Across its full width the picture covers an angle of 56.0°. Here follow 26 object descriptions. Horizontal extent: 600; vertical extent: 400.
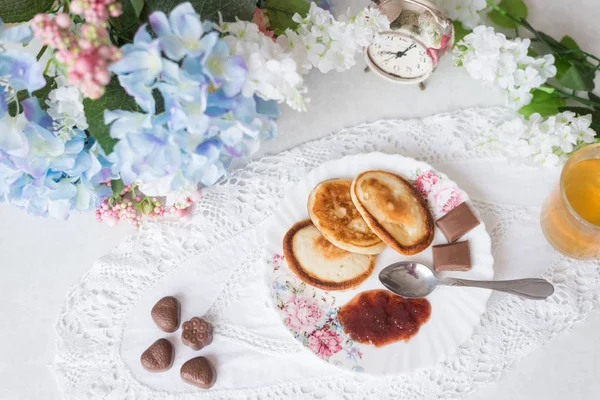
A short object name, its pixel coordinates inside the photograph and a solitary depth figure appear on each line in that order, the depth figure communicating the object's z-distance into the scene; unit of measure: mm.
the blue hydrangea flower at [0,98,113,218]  804
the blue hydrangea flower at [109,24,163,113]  683
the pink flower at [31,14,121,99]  646
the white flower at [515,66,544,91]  1071
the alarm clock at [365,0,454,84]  1066
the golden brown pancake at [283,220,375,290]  1154
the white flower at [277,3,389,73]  964
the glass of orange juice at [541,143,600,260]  1095
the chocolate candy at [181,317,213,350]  1173
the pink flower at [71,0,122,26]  658
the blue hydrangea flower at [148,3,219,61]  700
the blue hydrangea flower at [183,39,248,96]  728
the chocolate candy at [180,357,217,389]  1166
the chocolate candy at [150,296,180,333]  1190
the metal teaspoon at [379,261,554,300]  1121
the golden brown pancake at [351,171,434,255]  1143
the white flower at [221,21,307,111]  786
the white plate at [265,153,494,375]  1133
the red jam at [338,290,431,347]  1141
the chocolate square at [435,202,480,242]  1147
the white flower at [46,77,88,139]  796
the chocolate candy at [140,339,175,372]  1177
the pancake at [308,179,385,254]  1150
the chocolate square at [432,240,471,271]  1145
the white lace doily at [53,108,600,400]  1185
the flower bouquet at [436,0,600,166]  1079
